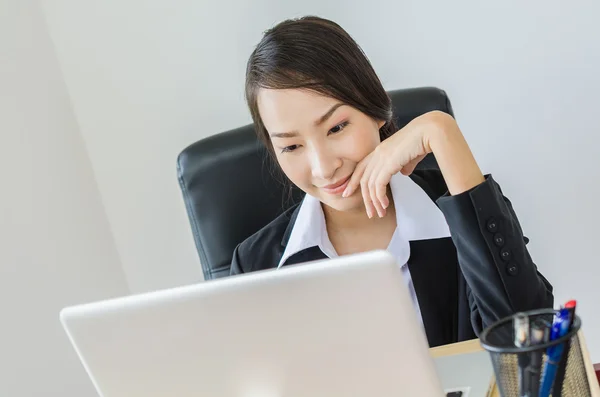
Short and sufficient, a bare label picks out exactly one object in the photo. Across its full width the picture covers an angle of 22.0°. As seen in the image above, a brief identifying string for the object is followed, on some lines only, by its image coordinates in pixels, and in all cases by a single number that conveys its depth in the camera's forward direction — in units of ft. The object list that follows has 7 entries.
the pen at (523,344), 4.38
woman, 5.45
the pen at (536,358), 4.37
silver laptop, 4.53
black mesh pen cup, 4.37
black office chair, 6.34
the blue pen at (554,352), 4.37
